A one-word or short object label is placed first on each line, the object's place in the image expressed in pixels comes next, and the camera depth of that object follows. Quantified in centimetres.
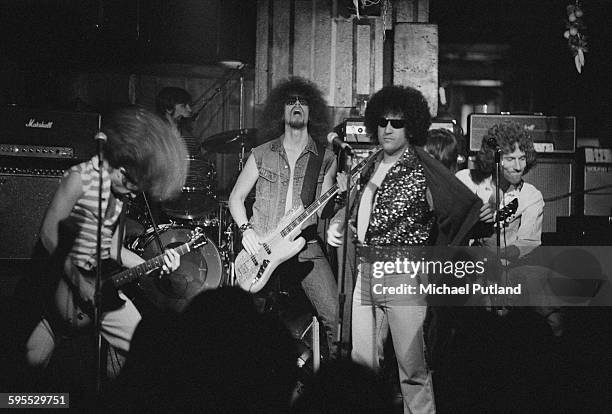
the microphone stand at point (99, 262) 357
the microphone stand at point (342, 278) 367
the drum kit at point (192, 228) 552
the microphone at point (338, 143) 381
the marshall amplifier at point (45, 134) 501
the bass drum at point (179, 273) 549
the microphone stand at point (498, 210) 421
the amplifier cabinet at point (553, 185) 595
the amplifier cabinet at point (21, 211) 493
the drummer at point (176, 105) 656
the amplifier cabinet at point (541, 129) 602
